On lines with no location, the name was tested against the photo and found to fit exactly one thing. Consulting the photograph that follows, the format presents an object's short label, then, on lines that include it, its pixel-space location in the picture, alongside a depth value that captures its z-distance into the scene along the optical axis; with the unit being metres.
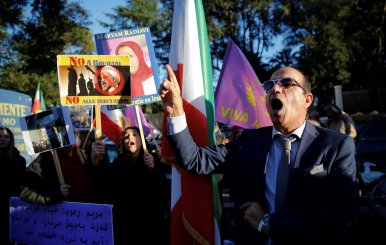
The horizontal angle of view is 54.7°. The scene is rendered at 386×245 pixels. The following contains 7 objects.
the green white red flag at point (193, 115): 2.57
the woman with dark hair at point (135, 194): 3.35
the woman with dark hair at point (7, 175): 4.09
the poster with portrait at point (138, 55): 3.64
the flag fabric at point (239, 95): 3.90
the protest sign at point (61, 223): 3.23
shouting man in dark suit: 1.82
